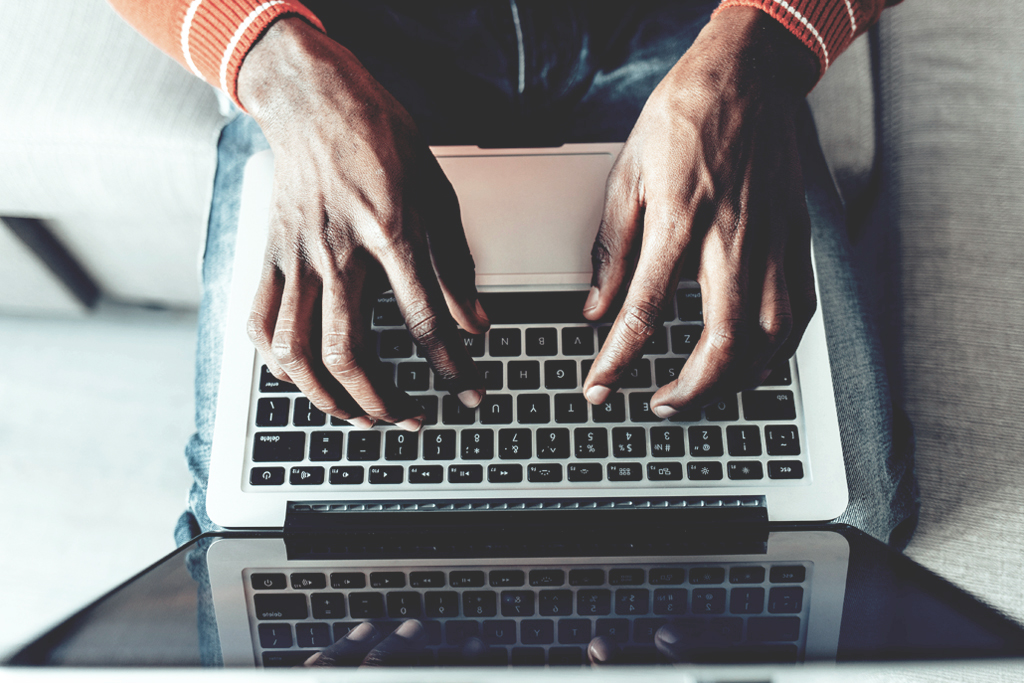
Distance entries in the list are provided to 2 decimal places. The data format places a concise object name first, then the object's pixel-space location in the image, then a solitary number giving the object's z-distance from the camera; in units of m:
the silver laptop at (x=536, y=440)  0.48
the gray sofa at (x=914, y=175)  0.60
